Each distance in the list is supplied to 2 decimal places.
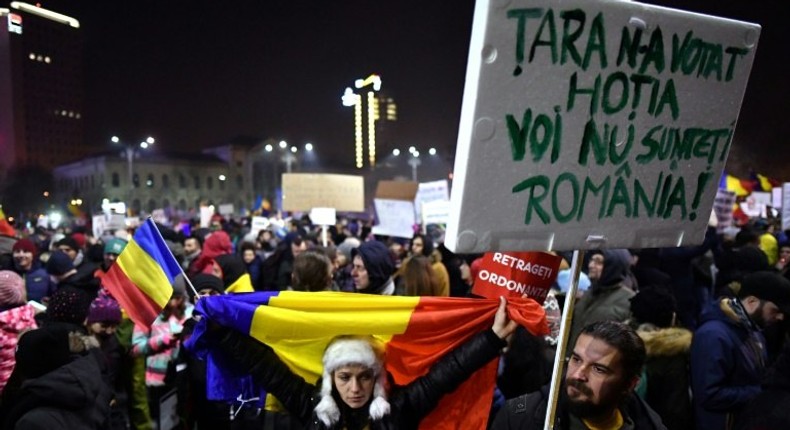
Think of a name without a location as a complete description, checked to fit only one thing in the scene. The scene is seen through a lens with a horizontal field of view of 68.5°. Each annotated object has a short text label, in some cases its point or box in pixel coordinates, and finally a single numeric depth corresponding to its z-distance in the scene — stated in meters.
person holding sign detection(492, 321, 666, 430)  2.55
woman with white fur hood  2.98
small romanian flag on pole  4.17
